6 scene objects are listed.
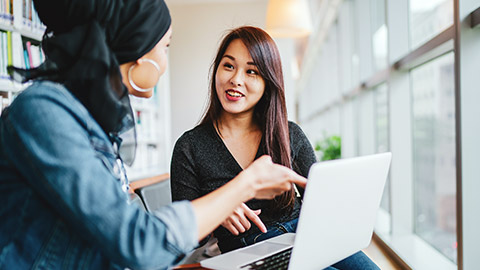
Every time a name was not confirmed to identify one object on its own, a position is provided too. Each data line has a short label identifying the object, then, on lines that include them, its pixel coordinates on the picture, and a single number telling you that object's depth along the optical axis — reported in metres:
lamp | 3.20
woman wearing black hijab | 0.69
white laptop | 0.84
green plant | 4.49
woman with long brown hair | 1.44
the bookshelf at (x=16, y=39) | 2.54
